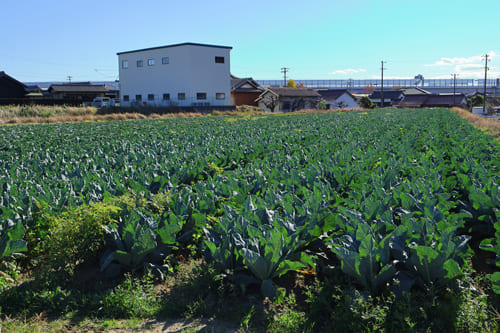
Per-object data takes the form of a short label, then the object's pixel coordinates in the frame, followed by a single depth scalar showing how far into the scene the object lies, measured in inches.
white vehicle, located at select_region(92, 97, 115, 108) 1951.5
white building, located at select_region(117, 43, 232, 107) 1977.1
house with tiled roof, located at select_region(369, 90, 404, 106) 3275.1
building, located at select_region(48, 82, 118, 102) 2510.0
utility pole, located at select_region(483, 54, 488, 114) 2662.4
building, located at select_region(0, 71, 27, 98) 2108.8
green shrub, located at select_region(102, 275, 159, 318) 152.9
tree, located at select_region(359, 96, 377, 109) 2844.5
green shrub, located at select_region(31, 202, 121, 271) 179.3
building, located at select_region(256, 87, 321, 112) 2369.6
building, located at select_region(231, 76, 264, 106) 2399.1
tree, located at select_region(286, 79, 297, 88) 3597.4
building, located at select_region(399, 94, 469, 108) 2881.2
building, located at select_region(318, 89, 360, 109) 2923.2
